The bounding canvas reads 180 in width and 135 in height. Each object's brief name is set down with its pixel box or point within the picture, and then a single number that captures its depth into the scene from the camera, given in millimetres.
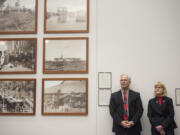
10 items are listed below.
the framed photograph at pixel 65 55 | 4402
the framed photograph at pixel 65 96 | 4328
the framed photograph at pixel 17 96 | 4422
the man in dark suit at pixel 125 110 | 3873
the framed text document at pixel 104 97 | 4297
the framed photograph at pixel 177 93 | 4215
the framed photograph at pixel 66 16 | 4457
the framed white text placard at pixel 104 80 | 4328
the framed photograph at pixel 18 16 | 4570
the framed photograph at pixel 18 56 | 4508
